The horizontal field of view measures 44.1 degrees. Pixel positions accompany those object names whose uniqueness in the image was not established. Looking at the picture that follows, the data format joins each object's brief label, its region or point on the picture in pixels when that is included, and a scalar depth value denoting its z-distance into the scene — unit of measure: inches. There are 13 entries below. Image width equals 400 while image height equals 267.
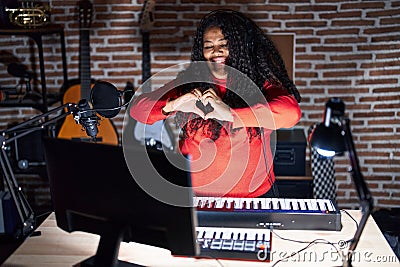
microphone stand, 63.2
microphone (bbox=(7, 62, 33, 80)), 149.2
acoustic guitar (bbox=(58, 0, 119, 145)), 146.2
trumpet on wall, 139.8
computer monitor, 54.2
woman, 84.4
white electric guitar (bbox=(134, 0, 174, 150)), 146.7
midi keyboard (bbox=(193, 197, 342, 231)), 73.6
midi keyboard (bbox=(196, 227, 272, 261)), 65.9
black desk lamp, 55.3
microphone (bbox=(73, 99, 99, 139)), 68.4
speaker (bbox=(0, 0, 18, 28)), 139.9
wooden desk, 66.2
